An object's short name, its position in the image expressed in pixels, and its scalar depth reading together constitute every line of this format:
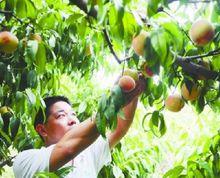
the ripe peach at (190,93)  1.16
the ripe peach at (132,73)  1.18
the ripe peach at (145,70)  1.13
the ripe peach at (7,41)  1.39
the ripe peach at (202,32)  0.96
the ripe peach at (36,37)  1.44
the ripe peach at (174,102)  1.23
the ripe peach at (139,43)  0.90
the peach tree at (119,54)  0.85
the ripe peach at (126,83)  1.09
